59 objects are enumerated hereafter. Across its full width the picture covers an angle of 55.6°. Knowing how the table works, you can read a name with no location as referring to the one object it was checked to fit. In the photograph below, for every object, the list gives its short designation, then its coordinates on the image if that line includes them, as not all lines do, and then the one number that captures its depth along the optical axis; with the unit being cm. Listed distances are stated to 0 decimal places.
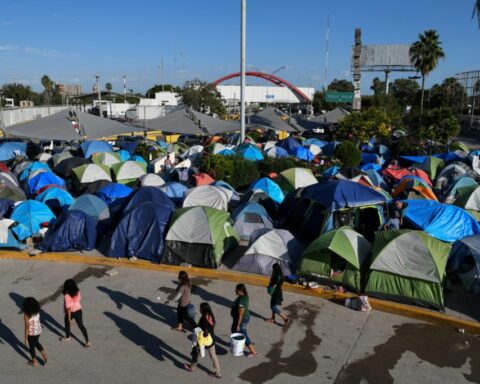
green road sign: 5422
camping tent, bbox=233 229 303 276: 1063
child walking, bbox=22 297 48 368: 686
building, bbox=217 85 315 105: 9812
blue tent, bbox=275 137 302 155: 2672
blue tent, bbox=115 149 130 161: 2133
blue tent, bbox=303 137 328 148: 2841
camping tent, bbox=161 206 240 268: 1095
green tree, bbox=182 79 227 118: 4688
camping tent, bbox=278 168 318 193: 1634
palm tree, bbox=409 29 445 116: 4191
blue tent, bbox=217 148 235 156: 2230
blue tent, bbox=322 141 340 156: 2667
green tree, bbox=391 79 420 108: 8194
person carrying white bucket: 734
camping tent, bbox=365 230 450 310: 916
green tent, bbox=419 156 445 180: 1955
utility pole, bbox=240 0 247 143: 2191
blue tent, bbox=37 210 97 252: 1199
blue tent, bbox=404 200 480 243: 1204
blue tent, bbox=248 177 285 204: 1534
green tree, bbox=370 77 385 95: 9363
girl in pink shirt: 754
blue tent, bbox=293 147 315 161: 2399
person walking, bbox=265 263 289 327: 835
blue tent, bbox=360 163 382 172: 1913
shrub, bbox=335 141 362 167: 2186
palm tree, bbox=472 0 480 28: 2002
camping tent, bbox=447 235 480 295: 979
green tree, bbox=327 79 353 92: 10184
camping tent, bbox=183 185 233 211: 1361
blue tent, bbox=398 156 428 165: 2165
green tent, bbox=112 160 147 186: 1792
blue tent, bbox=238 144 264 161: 2225
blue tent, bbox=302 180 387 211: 1184
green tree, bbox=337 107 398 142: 2904
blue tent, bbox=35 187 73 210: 1455
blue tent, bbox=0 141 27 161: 2272
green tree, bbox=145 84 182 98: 10732
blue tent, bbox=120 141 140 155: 2461
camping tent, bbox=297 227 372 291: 977
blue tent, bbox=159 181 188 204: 1518
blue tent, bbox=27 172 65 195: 1650
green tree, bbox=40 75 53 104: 9936
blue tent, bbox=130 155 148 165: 2091
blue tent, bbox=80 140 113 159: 2277
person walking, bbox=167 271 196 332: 798
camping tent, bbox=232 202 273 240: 1249
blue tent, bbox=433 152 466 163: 2151
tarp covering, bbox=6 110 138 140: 2337
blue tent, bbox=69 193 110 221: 1288
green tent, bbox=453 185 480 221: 1405
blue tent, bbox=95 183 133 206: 1508
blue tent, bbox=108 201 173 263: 1132
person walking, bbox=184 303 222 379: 677
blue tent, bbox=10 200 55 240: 1234
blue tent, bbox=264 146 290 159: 2379
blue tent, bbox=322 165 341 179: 1821
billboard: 6893
